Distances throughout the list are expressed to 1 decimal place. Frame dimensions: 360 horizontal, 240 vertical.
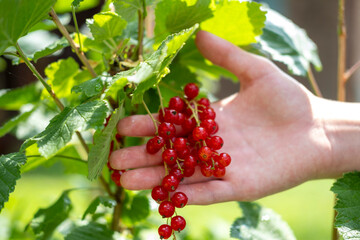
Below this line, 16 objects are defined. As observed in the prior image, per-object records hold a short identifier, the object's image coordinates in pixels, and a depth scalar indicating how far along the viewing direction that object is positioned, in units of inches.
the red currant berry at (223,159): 15.1
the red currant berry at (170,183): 14.6
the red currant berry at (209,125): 15.3
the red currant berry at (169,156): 14.7
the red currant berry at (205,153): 14.8
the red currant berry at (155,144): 14.9
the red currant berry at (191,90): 16.1
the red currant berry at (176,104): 15.4
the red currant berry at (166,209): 14.5
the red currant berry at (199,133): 14.9
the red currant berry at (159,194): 14.9
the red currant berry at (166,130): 14.9
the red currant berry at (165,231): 14.4
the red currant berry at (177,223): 14.6
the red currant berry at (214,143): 15.1
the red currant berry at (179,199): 14.7
